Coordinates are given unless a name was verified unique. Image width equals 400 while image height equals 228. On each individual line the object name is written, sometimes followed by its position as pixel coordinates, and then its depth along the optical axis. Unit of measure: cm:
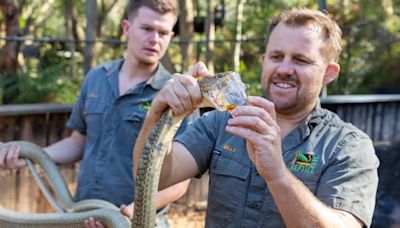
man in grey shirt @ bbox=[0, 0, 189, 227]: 375
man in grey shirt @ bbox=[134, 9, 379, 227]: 237
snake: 213
